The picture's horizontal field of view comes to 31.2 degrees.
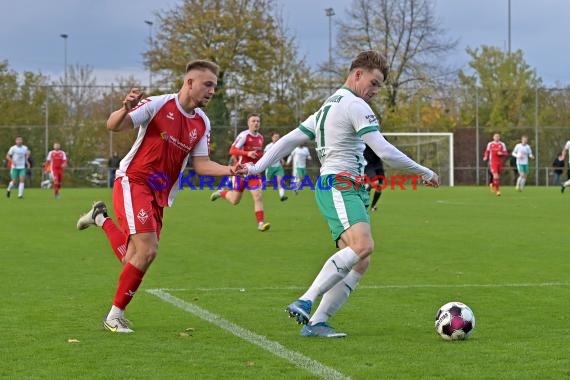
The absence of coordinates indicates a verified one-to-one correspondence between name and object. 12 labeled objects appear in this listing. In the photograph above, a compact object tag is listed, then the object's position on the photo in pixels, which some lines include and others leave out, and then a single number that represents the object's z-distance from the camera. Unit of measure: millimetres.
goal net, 49469
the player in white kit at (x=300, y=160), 40719
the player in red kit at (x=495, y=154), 37344
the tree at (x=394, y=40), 57812
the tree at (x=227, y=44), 55219
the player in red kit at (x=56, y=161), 35469
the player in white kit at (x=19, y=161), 34312
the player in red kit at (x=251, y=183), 18391
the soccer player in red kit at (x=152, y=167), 7672
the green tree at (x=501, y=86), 54562
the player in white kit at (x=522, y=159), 39750
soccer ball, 7082
